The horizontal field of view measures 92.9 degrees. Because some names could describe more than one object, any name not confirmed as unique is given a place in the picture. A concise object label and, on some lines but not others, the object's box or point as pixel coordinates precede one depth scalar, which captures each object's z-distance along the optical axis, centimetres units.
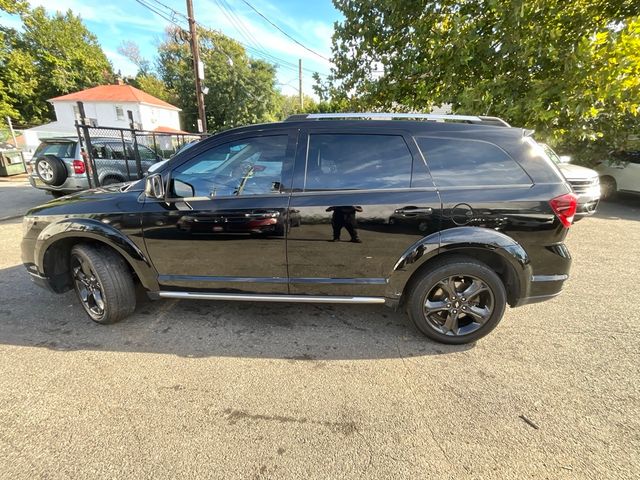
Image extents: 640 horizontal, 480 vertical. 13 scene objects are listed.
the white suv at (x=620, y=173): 866
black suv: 243
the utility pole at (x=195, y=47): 1302
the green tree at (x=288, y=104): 3497
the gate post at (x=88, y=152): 605
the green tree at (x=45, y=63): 2836
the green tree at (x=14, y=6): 1948
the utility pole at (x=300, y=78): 3253
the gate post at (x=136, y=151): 720
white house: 3048
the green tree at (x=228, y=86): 3045
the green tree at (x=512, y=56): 474
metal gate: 685
